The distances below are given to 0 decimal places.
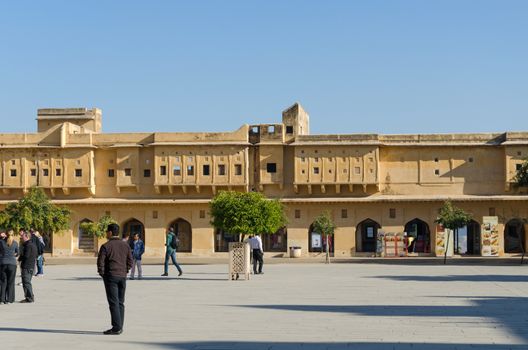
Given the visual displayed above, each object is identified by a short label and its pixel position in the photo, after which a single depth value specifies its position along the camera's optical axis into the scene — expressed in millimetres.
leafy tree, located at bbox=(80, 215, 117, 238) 52062
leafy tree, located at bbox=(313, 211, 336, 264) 48469
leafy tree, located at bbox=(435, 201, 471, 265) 45250
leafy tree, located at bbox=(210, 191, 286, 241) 44250
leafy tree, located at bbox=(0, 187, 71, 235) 48688
